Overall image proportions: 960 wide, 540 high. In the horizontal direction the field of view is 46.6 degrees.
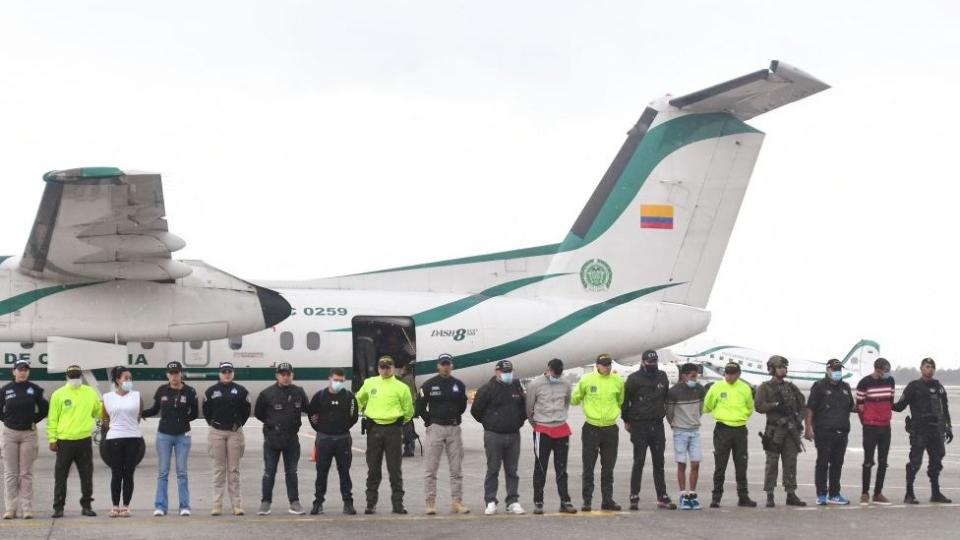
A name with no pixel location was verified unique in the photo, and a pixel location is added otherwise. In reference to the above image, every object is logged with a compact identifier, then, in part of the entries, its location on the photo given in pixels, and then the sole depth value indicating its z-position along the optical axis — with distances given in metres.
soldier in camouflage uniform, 12.84
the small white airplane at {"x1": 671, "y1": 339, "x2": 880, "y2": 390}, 64.56
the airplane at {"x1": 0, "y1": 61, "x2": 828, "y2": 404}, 18.89
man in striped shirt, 13.30
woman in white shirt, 11.56
